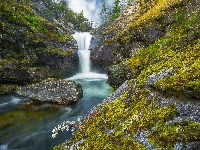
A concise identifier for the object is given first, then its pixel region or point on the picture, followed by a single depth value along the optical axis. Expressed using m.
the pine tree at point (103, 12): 64.46
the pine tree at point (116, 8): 51.52
